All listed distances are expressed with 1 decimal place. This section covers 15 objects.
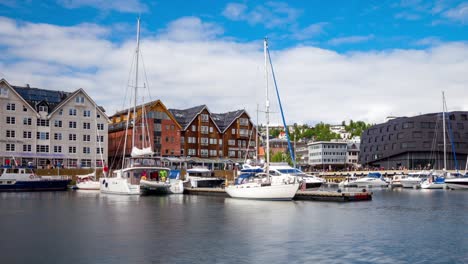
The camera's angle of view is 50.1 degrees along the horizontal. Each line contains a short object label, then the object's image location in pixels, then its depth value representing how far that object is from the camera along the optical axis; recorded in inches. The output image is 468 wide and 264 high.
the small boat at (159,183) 2603.3
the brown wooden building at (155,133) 4340.6
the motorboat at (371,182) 4196.6
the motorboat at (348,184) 4190.0
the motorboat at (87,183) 3260.3
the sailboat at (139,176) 2593.5
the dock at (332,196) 2246.6
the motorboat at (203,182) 3179.1
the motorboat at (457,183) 3475.1
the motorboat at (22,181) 3065.9
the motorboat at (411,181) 3986.2
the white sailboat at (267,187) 2150.6
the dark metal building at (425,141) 5374.0
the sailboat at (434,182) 3732.8
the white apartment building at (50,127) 3703.2
